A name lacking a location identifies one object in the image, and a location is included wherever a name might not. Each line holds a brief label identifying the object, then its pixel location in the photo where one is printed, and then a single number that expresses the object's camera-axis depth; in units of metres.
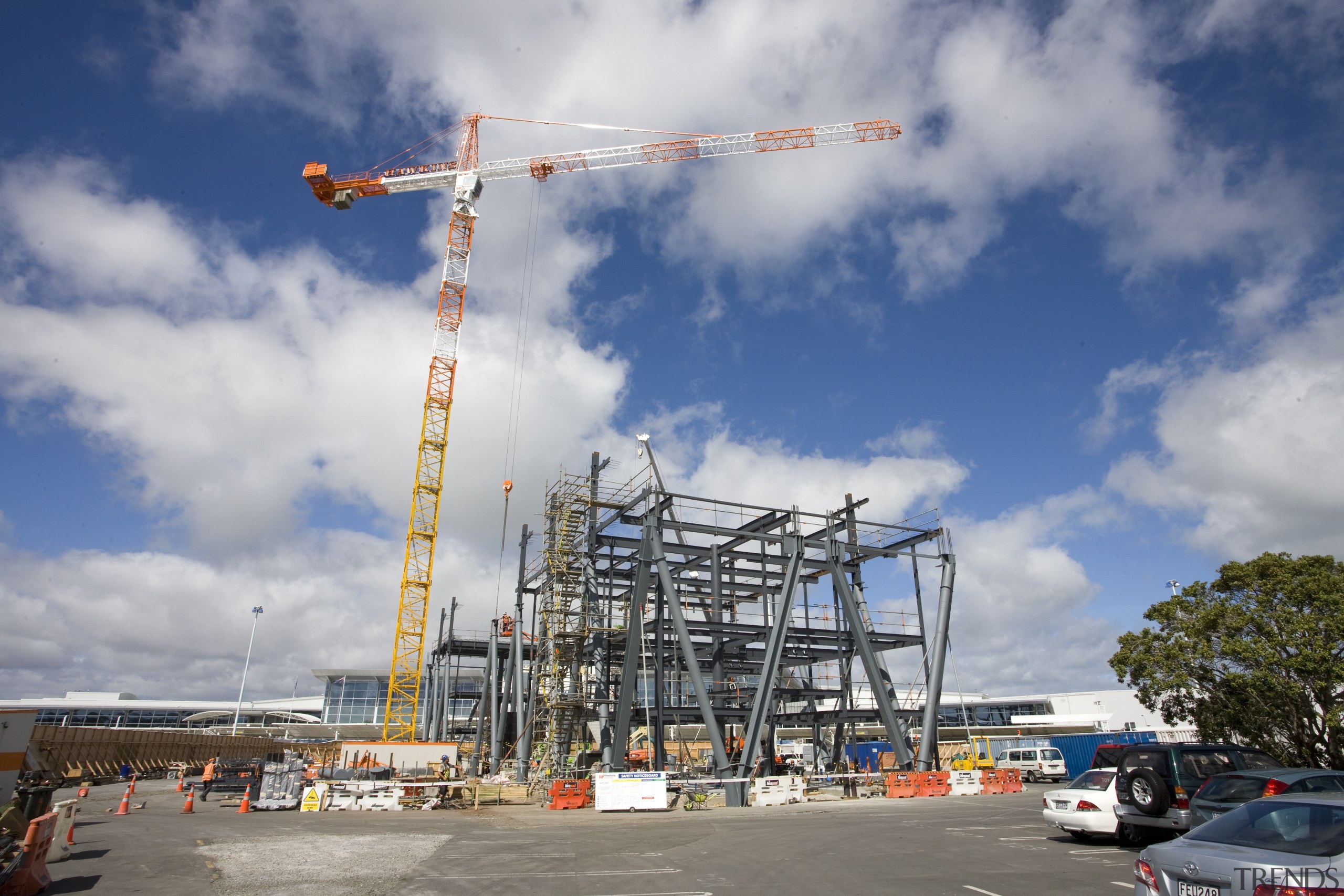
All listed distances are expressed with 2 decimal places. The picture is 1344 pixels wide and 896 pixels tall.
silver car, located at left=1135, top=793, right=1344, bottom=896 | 5.37
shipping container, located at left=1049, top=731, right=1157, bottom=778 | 39.90
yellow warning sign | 24.34
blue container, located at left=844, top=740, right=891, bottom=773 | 43.03
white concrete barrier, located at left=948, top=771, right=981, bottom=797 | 28.64
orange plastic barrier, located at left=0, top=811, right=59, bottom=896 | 10.09
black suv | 12.07
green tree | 19.05
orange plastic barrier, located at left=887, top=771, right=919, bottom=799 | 27.94
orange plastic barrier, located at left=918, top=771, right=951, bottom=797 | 28.25
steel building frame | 27.36
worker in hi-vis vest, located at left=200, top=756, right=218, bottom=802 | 29.09
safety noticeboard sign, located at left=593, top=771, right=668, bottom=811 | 23.09
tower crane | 52.22
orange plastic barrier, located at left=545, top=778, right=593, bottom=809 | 24.98
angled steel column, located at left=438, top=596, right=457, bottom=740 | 48.18
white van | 36.91
